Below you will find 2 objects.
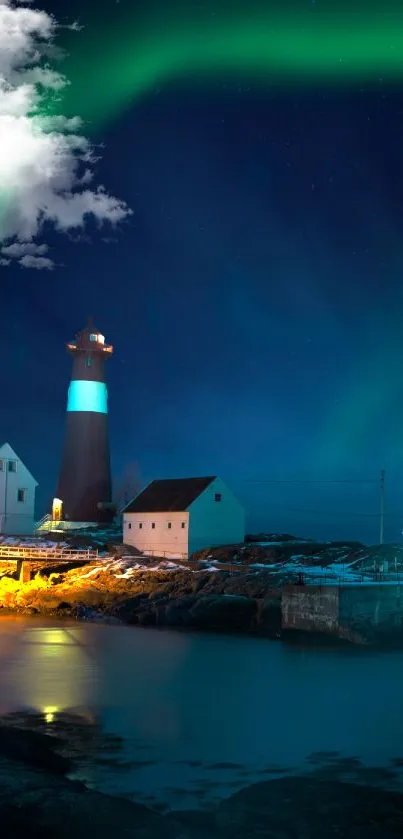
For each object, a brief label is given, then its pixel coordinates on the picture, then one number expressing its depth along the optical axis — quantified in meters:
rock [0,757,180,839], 10.93
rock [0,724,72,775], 14.05
